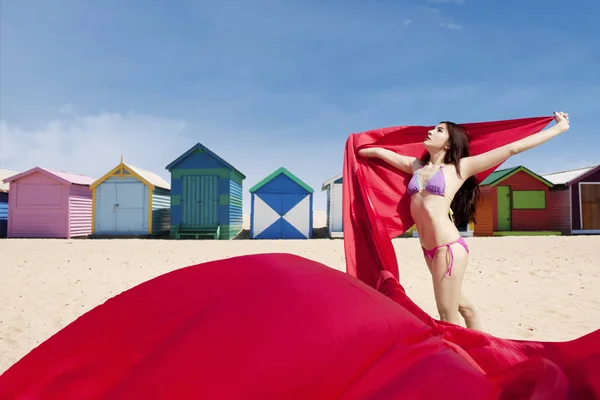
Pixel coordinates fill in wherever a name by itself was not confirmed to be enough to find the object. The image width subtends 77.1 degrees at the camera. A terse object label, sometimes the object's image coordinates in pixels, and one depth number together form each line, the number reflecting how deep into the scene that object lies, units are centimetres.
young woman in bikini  260
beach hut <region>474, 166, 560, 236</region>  1850
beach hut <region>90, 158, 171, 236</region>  1739
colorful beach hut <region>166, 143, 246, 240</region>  1666
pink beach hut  1736
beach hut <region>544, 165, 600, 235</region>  1884
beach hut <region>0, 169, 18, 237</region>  1880
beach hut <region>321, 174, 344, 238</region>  1712
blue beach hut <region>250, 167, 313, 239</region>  1680
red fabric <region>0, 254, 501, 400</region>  98
